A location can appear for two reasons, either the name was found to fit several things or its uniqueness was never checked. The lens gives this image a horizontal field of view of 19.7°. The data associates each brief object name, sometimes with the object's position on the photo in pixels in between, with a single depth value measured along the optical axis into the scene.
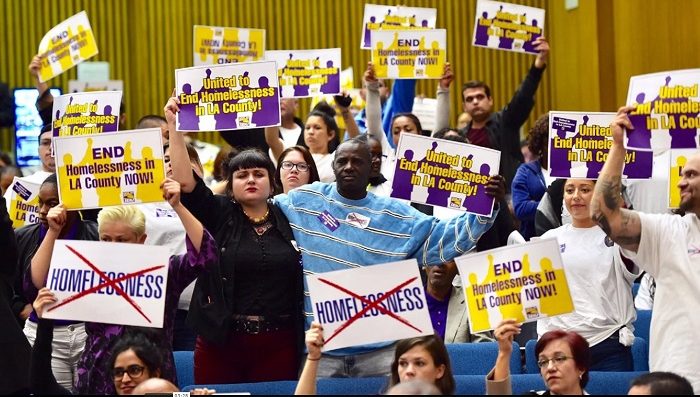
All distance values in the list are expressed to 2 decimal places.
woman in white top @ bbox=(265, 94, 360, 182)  11.85
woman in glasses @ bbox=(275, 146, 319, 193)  9.83
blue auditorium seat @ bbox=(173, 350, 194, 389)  8.69
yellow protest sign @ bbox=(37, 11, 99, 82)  12.75
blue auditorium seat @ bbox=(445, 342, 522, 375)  8.90
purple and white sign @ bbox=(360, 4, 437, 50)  13.62
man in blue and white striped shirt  8.20
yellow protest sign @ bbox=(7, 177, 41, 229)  10.86
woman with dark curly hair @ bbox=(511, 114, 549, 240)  11.20
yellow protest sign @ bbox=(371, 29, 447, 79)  12.88
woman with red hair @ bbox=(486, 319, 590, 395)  7.32
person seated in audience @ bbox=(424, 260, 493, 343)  10.08
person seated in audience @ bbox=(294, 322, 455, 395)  7.19
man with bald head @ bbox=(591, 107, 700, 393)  7.43
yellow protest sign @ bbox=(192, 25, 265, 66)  13.95
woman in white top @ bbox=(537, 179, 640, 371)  8.89
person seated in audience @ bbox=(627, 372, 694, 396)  6.46
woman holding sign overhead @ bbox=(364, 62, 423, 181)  12.35
